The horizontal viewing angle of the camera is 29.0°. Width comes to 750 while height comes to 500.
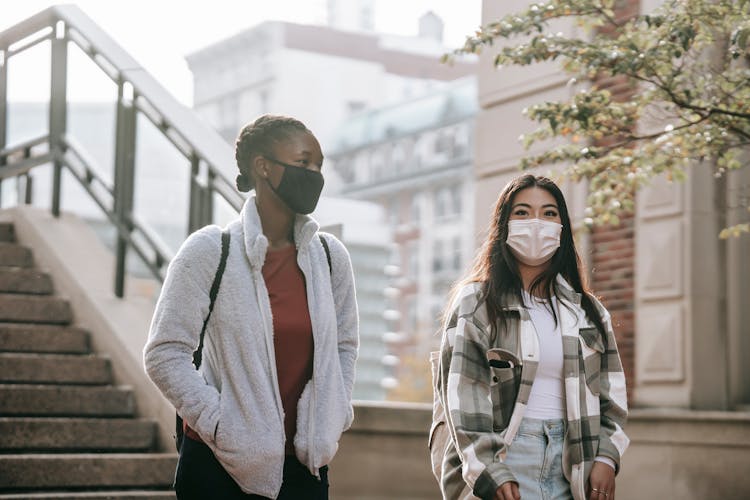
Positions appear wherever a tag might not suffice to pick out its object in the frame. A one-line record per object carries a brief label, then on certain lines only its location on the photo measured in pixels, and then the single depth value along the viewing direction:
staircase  6.80
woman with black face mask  4.09
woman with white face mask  4.21
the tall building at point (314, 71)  103.38
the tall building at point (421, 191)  90.31
